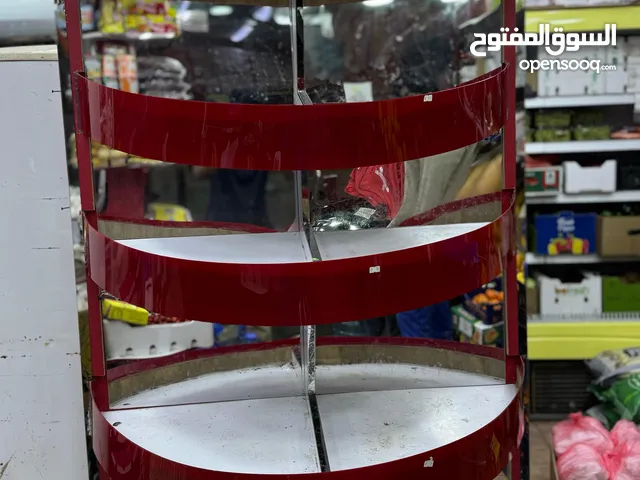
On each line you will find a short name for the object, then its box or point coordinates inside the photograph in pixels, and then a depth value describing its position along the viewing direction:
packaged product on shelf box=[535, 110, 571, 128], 3.80
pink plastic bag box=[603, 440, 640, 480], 2.64
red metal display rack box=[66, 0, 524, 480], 1.23
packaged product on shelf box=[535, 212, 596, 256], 3.85
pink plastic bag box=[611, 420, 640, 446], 2.79
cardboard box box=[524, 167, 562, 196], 3.80
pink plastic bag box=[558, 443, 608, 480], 2.68
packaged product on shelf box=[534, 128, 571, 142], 3.79
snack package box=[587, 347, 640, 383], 3.34
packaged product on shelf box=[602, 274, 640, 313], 3.83
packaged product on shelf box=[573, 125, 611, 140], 3.78
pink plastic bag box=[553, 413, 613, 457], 2.84
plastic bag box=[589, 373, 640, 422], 3.06
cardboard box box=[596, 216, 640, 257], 3.73
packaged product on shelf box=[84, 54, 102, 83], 2.79
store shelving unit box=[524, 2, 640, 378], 3.59
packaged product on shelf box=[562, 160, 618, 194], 3.76
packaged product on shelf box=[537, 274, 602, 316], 3.88
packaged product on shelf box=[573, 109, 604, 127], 3.85
